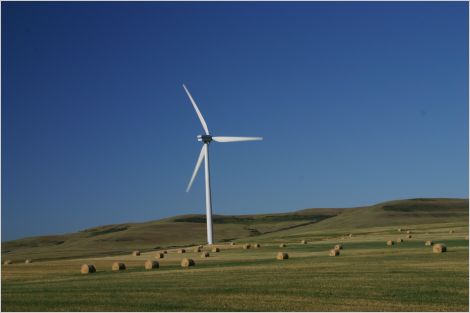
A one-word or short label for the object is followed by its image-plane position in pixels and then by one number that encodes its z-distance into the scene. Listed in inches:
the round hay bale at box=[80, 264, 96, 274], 1657.2
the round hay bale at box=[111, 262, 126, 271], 1706.4
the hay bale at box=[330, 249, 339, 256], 1895.9
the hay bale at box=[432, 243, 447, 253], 1788.9
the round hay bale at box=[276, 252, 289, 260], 1847.3
